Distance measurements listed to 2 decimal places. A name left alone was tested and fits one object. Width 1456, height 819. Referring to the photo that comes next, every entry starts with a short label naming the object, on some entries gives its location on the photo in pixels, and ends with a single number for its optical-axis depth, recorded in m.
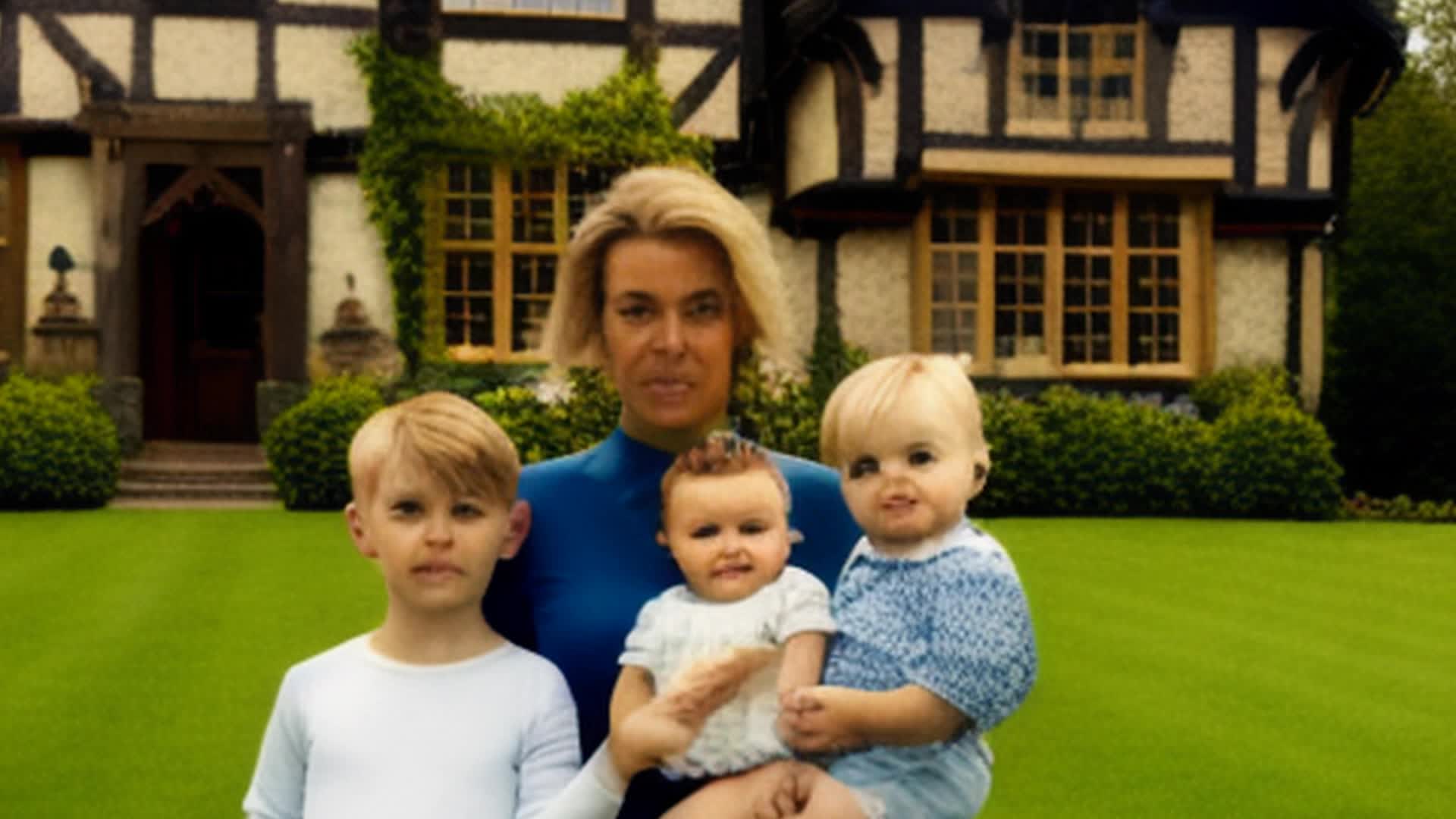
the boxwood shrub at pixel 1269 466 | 15.48
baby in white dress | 1.82
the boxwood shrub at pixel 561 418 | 13.78
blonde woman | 2.05
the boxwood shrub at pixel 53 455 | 14.15
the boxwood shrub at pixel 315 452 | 14.07
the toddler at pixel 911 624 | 1.79
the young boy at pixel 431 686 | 1.90
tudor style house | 15.75
